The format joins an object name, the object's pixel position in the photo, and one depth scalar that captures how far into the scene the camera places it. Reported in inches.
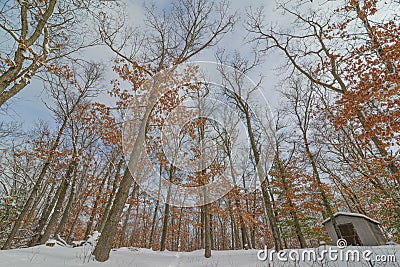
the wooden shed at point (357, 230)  386.6
